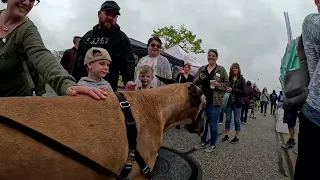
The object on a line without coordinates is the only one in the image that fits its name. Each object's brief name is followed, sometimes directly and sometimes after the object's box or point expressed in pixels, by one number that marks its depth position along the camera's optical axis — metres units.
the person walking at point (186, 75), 6.47
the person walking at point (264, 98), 17.94
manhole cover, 2.53
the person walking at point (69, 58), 4.71
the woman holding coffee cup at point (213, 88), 4.49
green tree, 34.77
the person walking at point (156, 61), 3.75
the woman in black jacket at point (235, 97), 5.67
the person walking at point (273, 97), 17.97
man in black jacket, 2.97
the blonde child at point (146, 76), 3.24
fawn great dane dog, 1.17
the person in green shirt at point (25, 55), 1.44
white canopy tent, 12.05
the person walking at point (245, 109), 10.36
